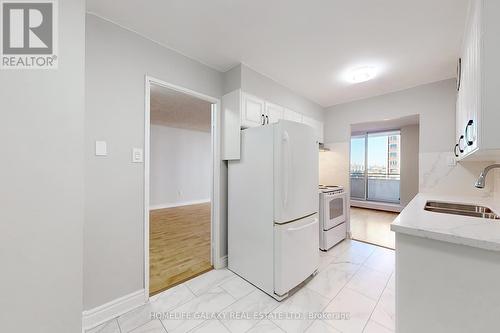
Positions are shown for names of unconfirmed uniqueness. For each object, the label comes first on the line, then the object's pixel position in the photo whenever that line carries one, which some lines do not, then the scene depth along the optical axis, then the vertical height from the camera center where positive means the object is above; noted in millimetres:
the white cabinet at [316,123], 3257 +768
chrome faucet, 1178 -73
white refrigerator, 1803 -456
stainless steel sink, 1480 -401
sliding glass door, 5488 -15
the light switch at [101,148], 1525 +125
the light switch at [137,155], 1716 +79
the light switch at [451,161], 2463 +71
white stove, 2844 -824
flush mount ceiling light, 2332 +1175
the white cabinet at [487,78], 845 +414
